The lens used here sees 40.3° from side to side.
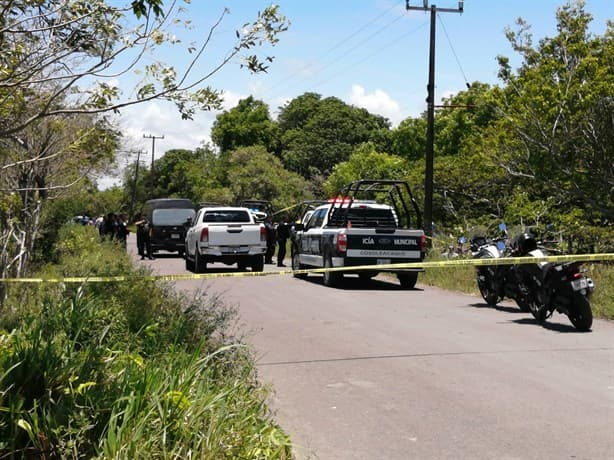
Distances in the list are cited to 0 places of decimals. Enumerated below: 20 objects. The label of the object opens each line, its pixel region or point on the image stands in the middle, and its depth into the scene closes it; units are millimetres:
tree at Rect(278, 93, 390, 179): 72375
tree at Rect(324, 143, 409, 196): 51916
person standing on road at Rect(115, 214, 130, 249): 29941
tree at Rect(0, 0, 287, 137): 6910
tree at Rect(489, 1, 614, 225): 23281
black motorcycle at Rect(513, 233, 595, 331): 11059
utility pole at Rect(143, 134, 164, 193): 88681
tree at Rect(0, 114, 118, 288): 13547
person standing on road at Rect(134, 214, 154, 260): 31359
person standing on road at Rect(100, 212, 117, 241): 29258
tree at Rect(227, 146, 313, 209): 55438
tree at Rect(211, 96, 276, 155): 79938
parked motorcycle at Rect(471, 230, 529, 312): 13116
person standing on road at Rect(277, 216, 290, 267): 27656
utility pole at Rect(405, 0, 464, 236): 26219
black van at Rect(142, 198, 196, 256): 32594
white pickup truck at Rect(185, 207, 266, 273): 23125
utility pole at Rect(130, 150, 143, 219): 91750
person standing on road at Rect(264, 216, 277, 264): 29719
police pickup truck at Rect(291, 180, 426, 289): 17875
